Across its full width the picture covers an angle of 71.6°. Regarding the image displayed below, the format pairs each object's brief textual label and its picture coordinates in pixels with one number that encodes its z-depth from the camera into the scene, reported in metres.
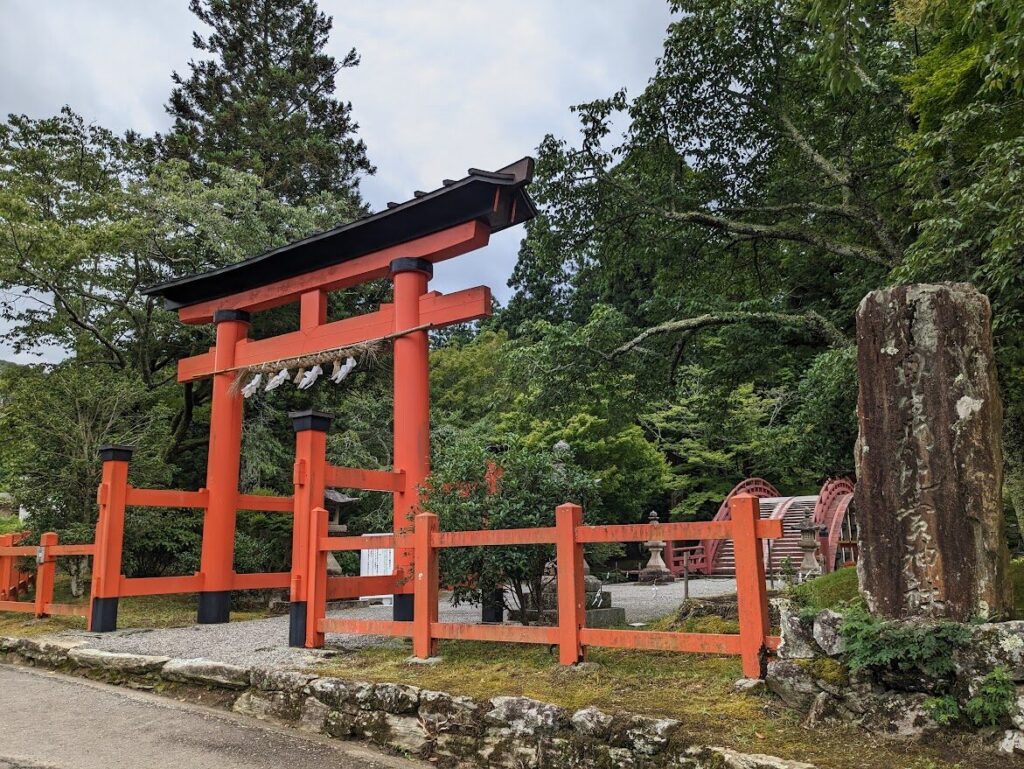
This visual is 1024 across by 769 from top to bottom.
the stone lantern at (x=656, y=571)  18.45
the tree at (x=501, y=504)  6.29
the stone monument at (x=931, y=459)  3.70
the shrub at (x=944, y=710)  3.35
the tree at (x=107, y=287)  11.67
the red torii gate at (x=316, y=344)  7.56
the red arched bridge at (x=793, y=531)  17.88
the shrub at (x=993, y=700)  3.22
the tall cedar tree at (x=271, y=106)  20.31
